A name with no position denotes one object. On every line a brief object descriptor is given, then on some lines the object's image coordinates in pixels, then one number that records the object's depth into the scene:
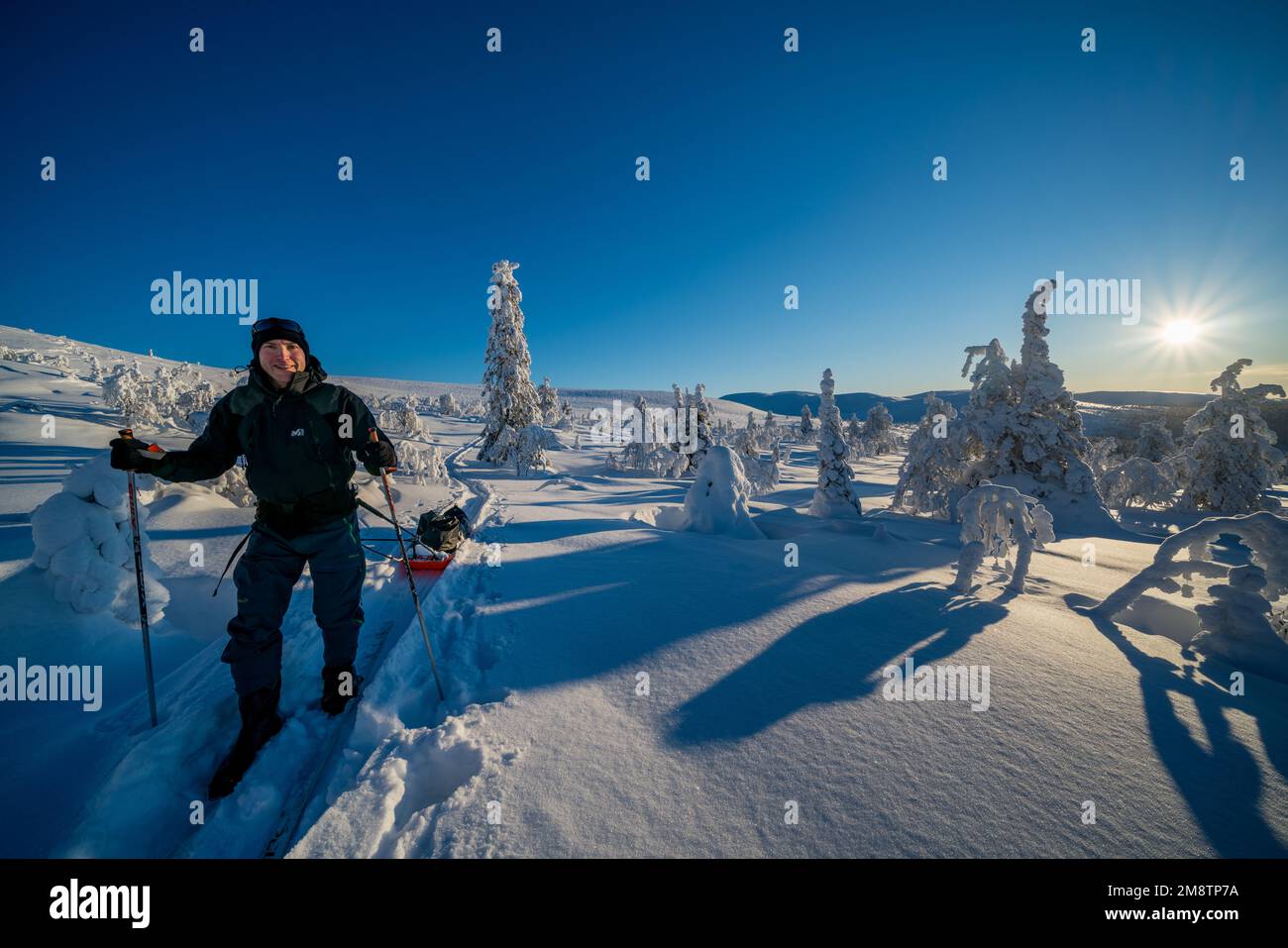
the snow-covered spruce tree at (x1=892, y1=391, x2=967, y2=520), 16.73
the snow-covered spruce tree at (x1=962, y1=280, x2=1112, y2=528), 15.73
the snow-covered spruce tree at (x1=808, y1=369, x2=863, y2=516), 19.80
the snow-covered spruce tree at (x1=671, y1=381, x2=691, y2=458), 38.19
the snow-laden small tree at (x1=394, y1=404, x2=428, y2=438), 50.44
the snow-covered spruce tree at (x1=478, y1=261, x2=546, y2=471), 29.11
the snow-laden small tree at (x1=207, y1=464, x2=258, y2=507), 11.30
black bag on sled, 7.52
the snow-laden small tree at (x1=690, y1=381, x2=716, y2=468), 36.16
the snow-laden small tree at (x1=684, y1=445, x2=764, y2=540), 10.01
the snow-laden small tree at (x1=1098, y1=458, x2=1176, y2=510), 19.12
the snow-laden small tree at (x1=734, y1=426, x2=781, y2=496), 29.66
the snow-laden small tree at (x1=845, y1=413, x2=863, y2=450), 67.00
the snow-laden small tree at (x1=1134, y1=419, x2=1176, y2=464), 27.52
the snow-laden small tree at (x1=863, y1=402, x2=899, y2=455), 65.12
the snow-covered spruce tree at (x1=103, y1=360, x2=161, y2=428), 30.27
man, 3.06
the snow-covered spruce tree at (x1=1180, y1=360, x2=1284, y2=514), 17.33
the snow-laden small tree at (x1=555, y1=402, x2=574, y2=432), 78.46
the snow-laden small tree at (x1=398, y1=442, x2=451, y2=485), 19.97
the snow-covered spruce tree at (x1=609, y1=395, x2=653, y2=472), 37.91
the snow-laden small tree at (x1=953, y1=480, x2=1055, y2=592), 5.49
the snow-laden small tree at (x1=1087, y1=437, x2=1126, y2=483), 30.21
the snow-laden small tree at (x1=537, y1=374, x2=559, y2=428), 60.74
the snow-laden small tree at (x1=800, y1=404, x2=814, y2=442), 81.19
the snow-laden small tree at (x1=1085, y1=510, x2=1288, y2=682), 3.71
